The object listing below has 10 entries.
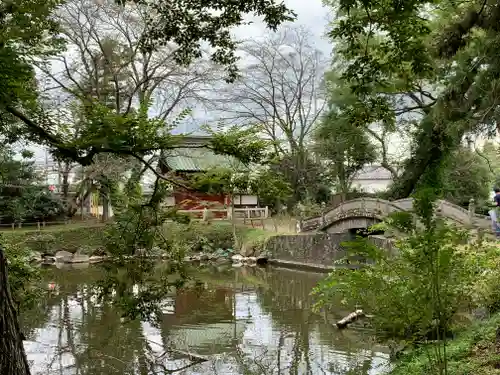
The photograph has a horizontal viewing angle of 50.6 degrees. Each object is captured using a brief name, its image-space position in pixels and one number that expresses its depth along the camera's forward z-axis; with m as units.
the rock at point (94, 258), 22.72
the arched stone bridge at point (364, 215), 14.10
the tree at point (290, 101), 27.88
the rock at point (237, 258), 22.75
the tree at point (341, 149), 23.30
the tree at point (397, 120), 20.94
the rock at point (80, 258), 23.06
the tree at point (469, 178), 22.70
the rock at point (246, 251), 23.06
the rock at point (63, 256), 23.17
